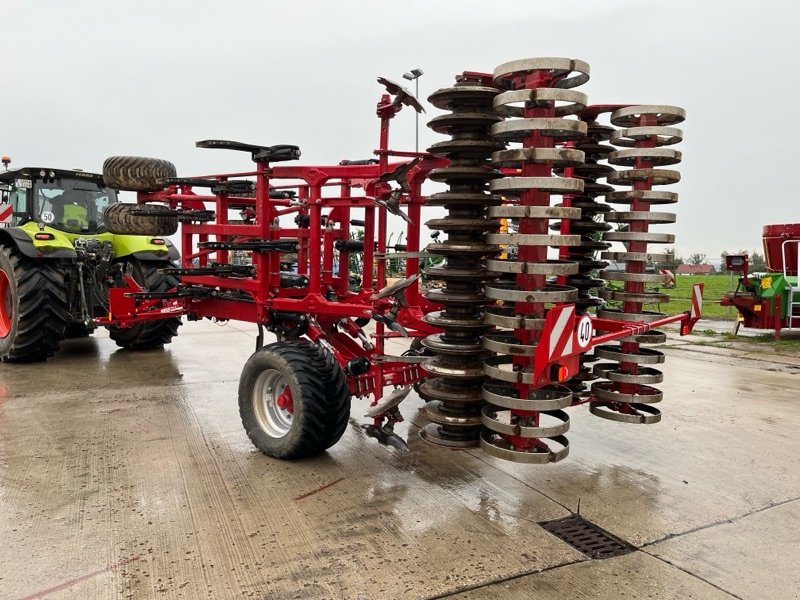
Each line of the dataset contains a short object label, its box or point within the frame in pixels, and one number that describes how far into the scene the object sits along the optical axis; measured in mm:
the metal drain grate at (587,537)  3207
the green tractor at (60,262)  7453
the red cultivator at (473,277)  3350
